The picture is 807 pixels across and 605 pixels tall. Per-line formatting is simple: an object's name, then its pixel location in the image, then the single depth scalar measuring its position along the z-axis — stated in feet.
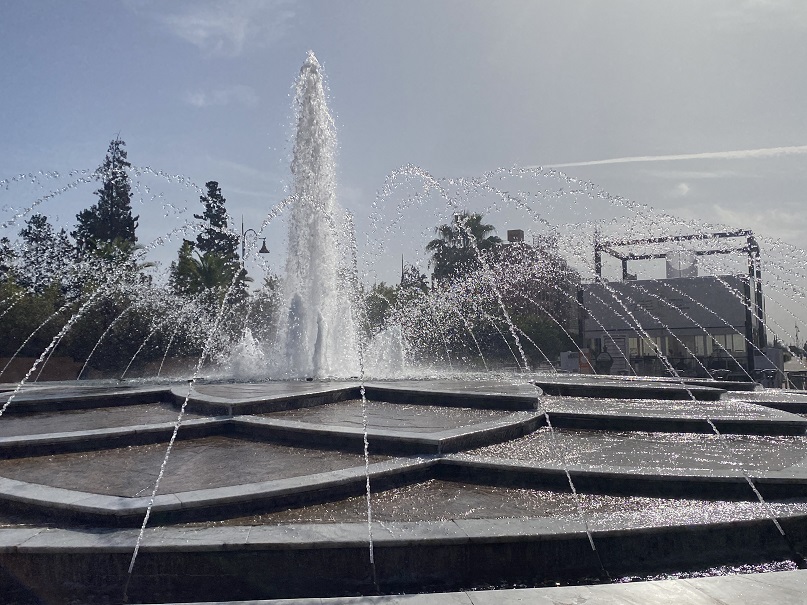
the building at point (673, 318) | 90.33
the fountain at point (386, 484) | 13.29
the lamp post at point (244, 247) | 80.94
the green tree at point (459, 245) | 136.36
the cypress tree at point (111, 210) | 152.56
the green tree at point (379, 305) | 103.40
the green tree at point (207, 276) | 108.58
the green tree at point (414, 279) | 129.08
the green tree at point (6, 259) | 101.81
